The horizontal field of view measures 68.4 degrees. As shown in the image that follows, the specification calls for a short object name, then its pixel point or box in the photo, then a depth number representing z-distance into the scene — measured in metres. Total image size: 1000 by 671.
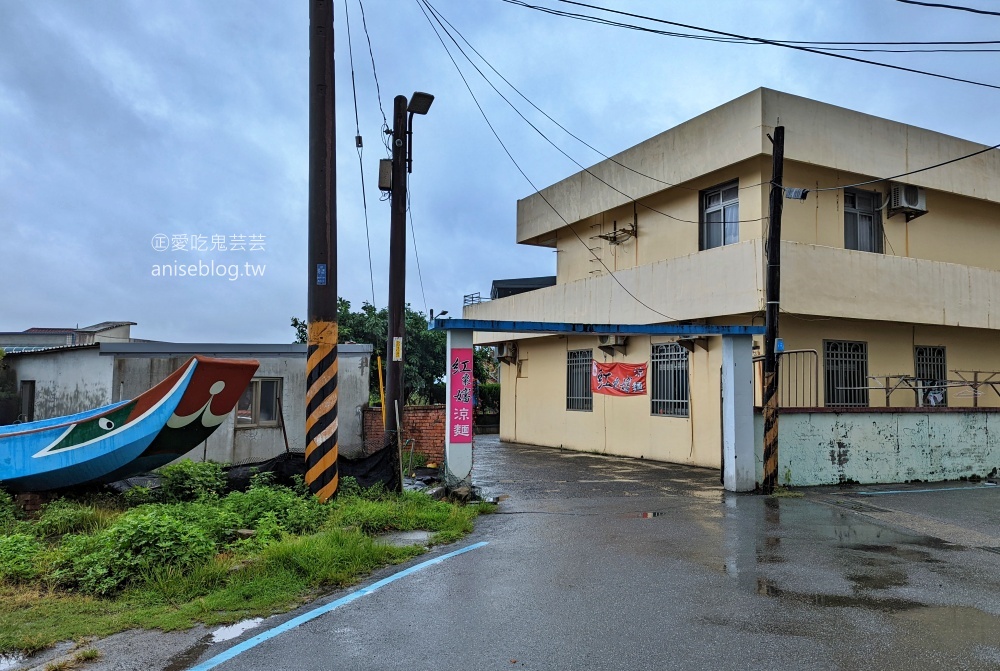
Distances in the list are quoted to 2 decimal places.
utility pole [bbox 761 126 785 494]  12.46
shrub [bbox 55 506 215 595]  6.32
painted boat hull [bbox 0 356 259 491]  9.28
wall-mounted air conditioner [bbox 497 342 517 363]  24.53
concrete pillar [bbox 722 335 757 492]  12.47
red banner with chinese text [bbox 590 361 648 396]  18.31
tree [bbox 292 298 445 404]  28.69
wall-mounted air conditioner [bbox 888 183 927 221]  16.55
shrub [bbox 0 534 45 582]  6.48
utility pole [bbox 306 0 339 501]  9.91
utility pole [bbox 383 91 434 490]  13.16
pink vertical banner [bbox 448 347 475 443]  11.65
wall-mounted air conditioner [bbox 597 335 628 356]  18.77
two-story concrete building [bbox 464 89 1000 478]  15.17
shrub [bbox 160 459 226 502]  9.78
